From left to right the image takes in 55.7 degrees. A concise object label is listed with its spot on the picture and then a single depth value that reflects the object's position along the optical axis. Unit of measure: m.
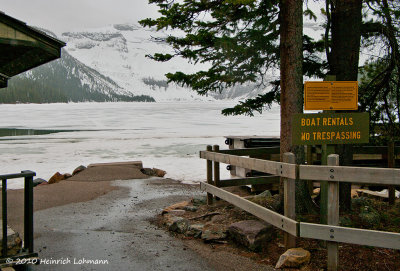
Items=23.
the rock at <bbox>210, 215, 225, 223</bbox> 7.75
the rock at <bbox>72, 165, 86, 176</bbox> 16.78
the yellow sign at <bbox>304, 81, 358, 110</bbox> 6.03
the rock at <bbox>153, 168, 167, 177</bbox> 17.45
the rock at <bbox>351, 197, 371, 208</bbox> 8.09
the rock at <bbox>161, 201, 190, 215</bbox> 9.07
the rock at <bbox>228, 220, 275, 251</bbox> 6.11
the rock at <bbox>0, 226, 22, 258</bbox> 5.41
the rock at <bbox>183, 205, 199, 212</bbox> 8.92
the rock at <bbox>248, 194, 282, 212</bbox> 7.48
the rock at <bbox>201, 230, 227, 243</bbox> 6.64
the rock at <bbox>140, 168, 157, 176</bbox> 17.41
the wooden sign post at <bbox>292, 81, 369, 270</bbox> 5.86
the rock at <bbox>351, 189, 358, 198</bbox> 10.61
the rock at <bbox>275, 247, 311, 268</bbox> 5.30
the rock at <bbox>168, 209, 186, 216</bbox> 8.80
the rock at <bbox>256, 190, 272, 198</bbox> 8.96
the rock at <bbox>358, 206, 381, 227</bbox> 6.70
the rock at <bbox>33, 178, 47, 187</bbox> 15.70
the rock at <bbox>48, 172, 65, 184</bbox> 15.59
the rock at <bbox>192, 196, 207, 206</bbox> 9.59
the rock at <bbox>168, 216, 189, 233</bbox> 7.32
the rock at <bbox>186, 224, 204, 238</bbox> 6.98
